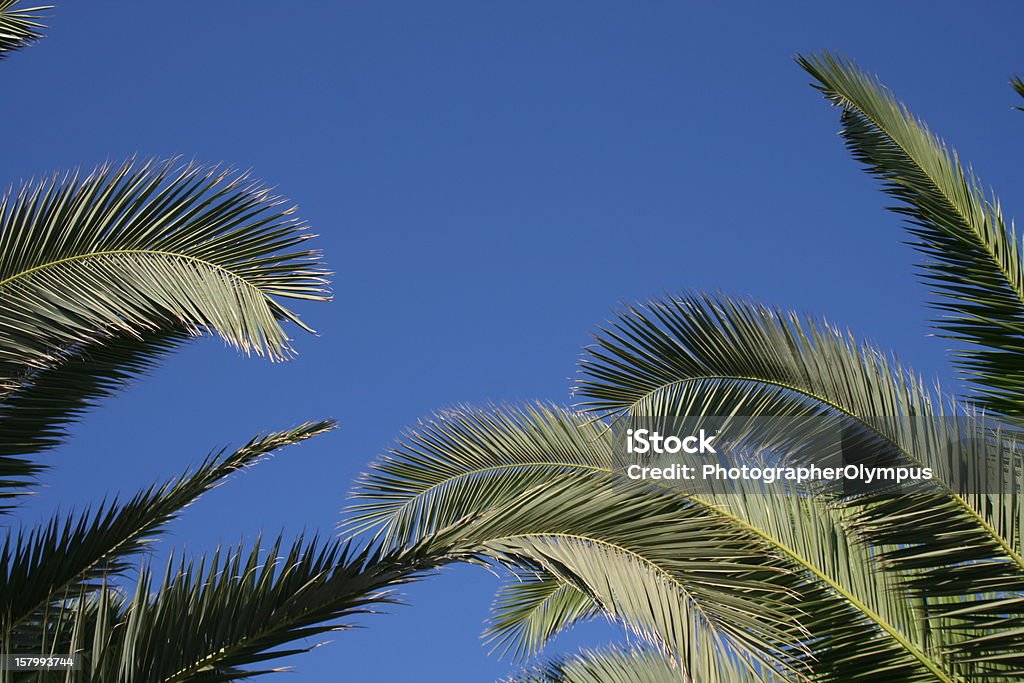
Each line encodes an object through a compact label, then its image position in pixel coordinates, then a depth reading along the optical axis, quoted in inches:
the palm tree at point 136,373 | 123.9
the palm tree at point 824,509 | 131.0
